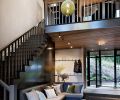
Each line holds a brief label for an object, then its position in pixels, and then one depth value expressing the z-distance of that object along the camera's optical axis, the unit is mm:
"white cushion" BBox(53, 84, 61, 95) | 4499
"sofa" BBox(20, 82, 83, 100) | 3893
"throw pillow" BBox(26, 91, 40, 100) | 3169
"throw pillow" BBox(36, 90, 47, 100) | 3451
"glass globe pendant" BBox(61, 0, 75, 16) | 2514
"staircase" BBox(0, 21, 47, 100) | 3053
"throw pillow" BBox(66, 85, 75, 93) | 4695
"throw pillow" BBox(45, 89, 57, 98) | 3962
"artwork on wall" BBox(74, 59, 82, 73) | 5366
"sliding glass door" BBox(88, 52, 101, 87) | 5988
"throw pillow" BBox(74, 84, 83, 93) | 4626
